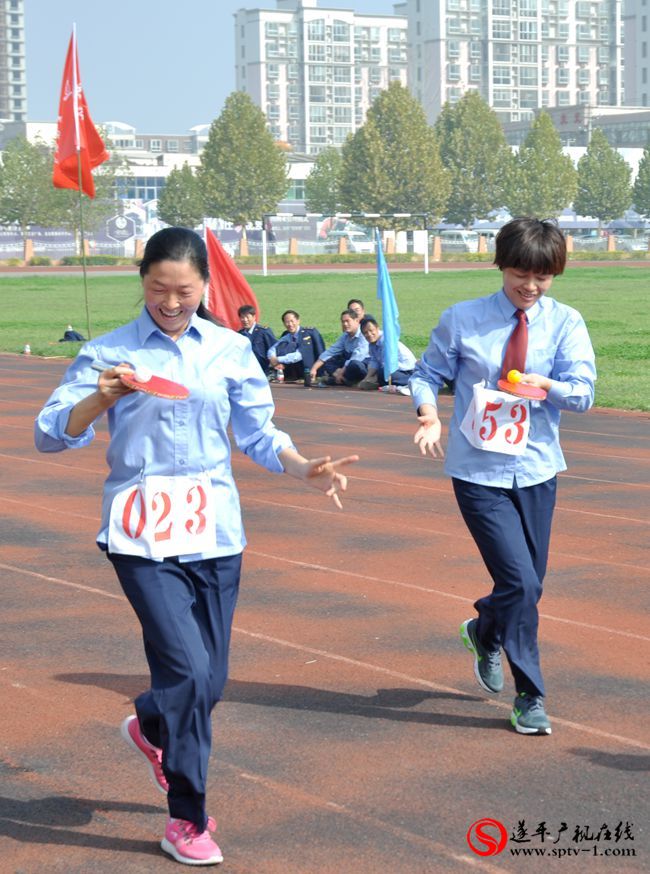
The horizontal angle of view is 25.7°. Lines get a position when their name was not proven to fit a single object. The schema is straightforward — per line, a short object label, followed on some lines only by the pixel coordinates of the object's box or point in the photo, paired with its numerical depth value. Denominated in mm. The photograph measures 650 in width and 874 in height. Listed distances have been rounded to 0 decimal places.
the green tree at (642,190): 104250
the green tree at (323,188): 111812
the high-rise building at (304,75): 197500
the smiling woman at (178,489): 3975
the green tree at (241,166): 94688
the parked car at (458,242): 87688
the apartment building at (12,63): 192750
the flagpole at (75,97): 22594
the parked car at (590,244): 88438
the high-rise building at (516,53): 184750
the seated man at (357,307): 18688
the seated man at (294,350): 19578
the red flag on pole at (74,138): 22672
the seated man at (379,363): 18000
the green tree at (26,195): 88375
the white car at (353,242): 87125
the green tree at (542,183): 97062
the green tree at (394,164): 94312
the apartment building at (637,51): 176375
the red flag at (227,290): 20719
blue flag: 17812
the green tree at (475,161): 99188
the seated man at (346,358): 18656
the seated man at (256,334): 19844
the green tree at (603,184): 100750
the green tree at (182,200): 99000
